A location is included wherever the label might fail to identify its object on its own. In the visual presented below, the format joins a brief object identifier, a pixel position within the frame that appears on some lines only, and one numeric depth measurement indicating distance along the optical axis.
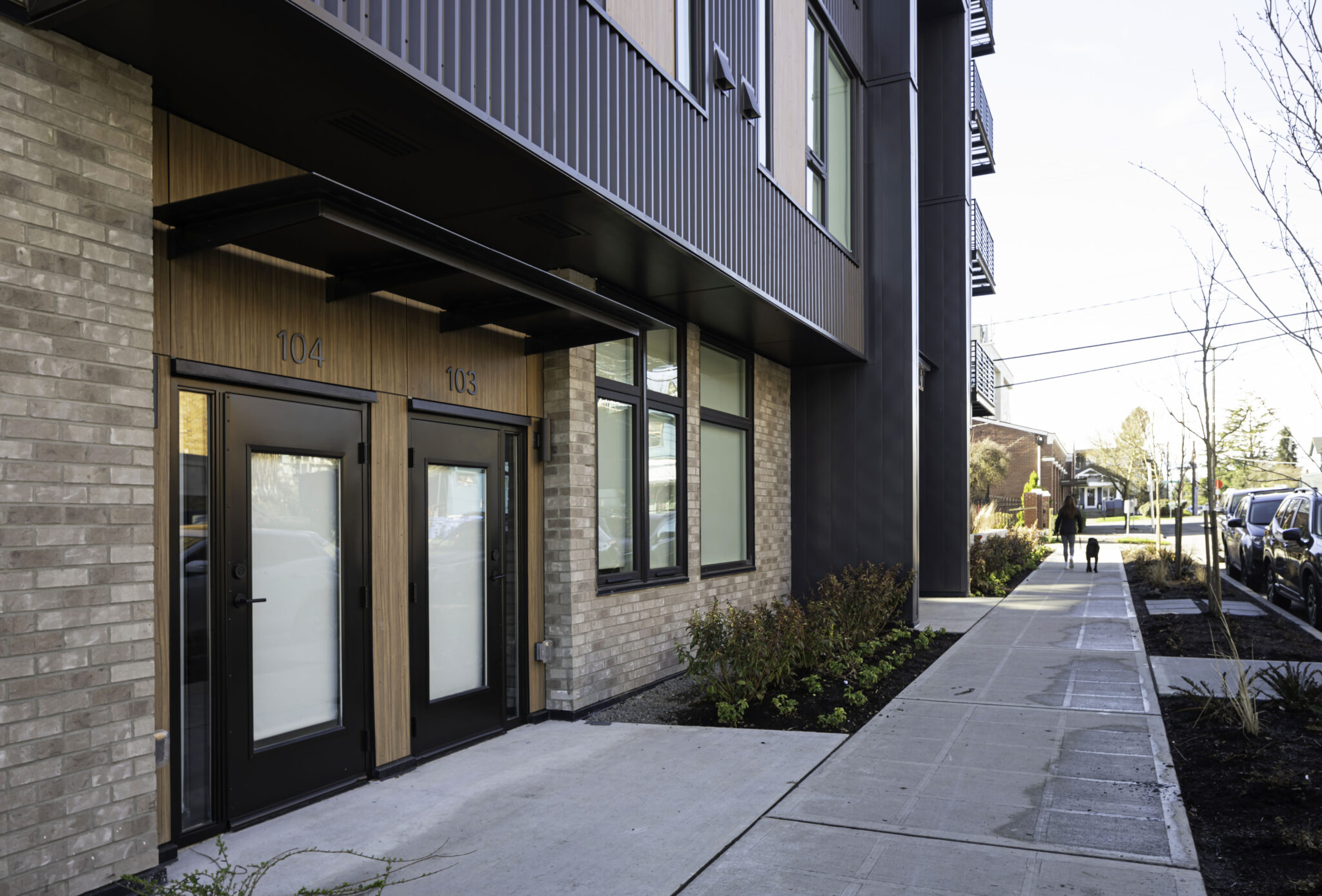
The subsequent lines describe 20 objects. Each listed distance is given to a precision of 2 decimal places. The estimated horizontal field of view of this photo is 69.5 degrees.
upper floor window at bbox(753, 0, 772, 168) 9.45
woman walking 22.45
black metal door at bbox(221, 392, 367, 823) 5.07
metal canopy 4.38
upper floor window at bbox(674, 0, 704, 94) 7.70
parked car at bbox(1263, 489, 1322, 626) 12.72
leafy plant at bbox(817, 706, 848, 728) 7.27
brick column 3.72
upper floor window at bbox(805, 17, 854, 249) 11.63
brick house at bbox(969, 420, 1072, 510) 49.50
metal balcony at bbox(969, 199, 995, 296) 20.84
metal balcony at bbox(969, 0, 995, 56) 19.84
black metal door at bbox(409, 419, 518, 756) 6.46
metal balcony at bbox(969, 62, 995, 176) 20.30
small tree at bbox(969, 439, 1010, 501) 38.78
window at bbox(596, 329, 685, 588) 8.48
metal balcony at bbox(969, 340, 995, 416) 22.16
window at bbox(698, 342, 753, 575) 10.61
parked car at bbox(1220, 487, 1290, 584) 17.56
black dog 21.41
